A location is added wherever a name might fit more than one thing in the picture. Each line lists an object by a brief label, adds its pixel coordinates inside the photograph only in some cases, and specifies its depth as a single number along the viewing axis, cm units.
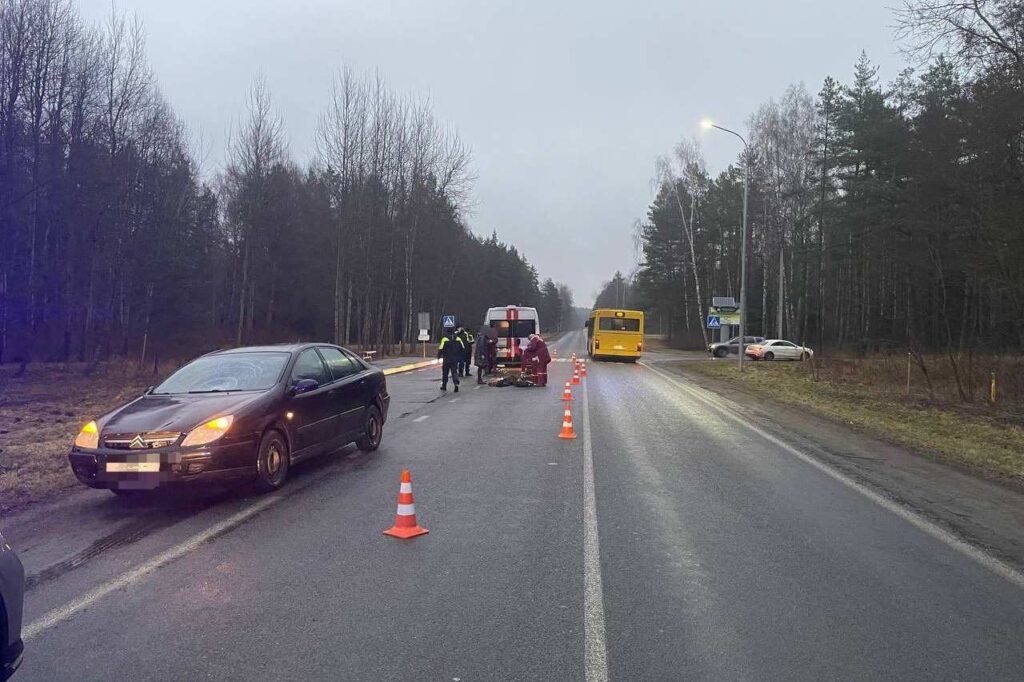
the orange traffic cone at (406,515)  577
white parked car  4225
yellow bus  3734
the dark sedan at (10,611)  289
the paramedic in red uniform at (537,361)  2117
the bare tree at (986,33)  1678
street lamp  2896
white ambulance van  2570
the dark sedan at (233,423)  632
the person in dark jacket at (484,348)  2352
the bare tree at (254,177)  3803
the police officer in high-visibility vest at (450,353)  1888
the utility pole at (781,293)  4516
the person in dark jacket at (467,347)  2161
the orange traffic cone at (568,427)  1115
